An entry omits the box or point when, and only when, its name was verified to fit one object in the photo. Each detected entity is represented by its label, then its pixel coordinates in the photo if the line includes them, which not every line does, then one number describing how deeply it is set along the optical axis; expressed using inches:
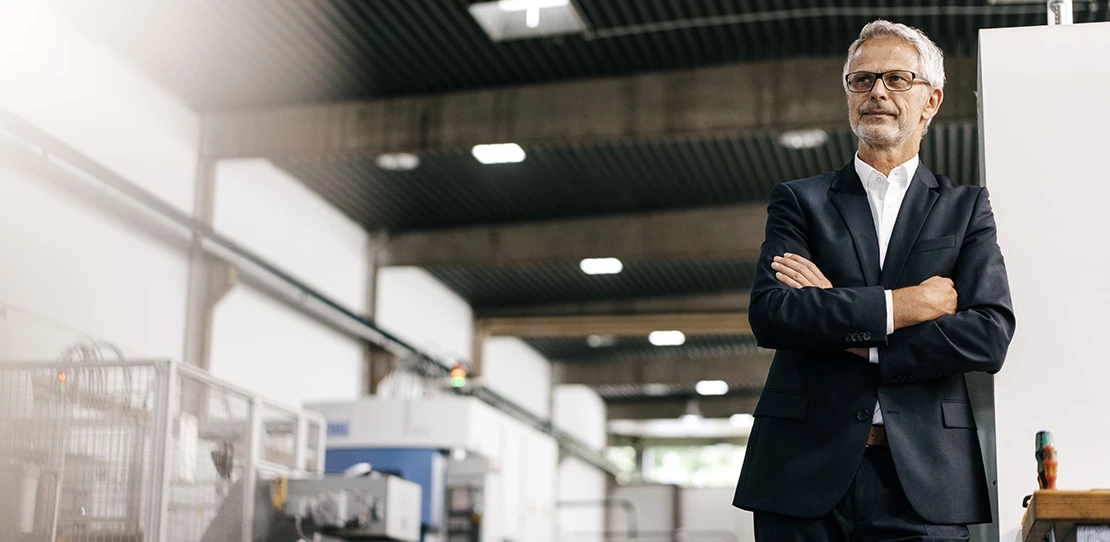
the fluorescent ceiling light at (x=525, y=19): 313.4
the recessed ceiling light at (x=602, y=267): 544.1
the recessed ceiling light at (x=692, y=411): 855.1
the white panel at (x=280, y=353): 395.5
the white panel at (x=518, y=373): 655.8
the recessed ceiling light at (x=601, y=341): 700.7
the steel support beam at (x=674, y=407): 846.5
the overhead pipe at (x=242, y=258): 290.2
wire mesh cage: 185.9
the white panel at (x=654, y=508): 880.3
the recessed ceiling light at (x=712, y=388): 791.1
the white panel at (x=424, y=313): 523.8
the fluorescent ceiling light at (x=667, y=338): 678.5
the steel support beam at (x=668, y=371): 722.2
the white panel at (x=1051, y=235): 97.6
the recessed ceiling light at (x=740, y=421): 903.7
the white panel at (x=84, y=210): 282.7
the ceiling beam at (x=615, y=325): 594.2
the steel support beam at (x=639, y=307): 601.9
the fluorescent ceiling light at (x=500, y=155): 383.9
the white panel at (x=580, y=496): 782.5
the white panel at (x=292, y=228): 394.6
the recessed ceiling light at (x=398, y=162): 423.5
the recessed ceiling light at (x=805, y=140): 381.1
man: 82.1
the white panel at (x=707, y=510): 866.8
